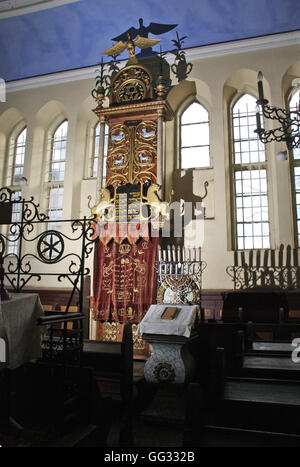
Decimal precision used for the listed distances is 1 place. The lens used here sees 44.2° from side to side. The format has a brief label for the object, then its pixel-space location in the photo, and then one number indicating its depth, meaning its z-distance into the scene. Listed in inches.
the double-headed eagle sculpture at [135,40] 276.2
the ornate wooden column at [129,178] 235.5
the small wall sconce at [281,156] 220.8
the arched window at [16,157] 330.6
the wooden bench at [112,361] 124.2
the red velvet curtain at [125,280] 232.1
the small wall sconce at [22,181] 296.7
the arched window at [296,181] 252.4
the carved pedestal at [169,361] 136.6
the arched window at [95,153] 308.8
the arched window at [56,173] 312.1
